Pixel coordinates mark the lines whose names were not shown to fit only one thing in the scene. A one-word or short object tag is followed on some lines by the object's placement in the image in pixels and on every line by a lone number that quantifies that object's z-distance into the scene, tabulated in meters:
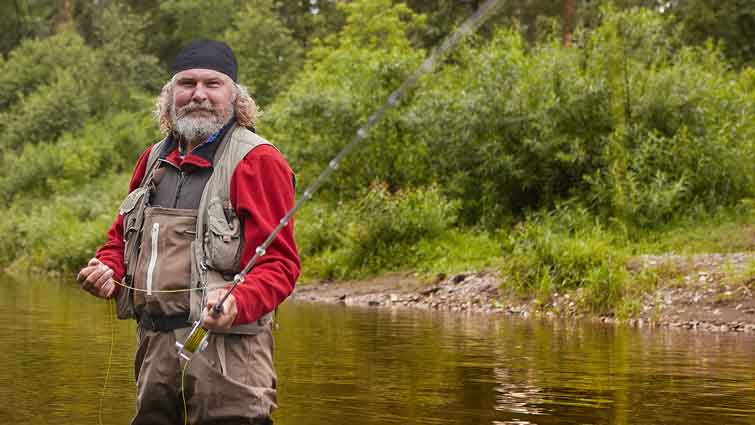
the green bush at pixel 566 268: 15.73
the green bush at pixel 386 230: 21.69
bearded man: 3.72
